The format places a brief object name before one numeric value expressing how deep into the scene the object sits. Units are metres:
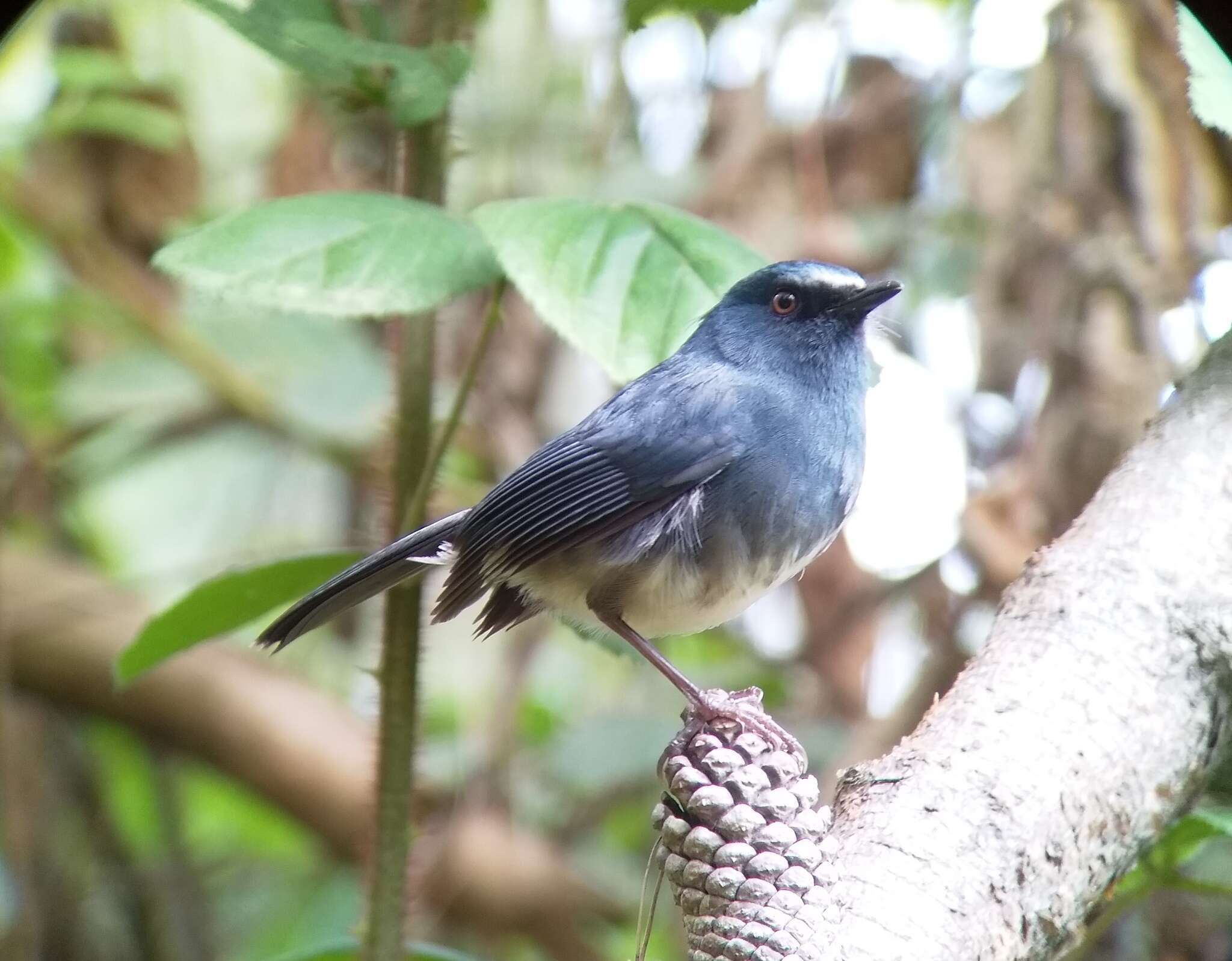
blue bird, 4.50
